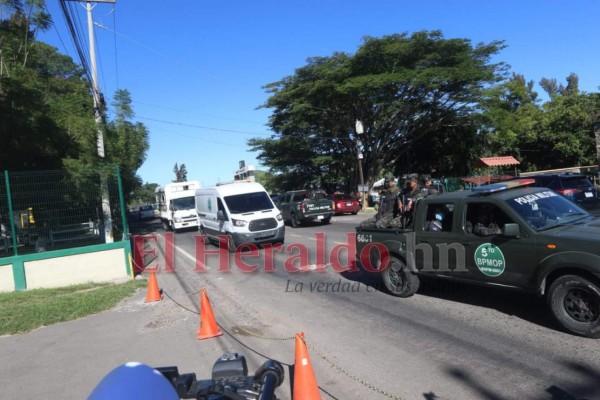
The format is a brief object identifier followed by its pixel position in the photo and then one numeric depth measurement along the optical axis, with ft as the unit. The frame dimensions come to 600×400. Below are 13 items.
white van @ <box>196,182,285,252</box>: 48.19
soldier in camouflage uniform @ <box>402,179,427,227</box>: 25.81
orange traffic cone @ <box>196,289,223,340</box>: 20.72
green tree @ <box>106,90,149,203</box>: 63.21
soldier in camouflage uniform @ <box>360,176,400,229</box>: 26.93
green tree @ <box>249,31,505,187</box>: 96.48
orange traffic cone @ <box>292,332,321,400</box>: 12.67
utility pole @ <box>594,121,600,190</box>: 67.26
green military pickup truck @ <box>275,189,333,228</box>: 73.67
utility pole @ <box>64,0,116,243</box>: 41.22
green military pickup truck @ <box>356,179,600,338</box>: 16.76
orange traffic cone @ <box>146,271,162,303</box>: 29.45
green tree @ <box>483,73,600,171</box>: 108.88
